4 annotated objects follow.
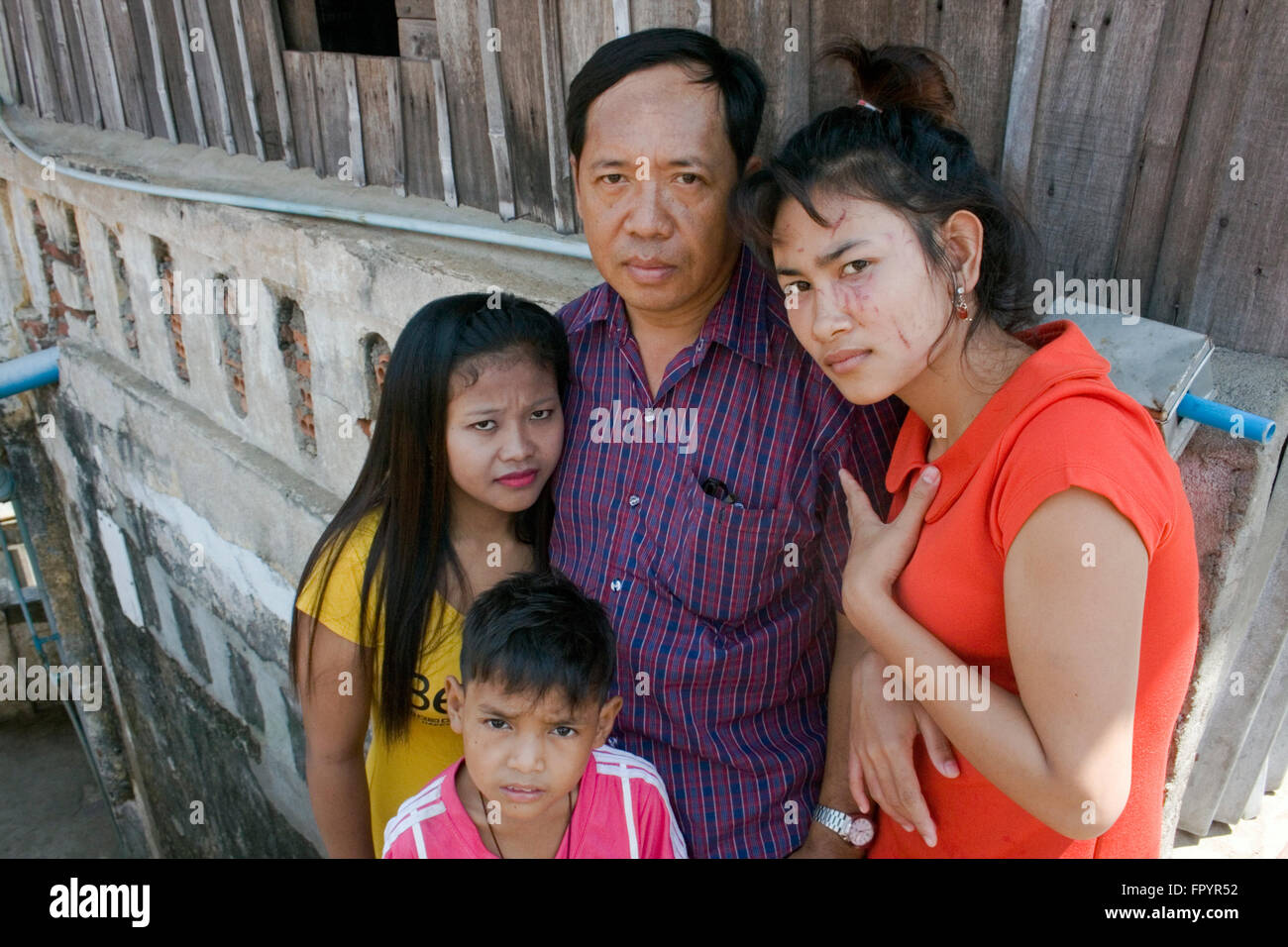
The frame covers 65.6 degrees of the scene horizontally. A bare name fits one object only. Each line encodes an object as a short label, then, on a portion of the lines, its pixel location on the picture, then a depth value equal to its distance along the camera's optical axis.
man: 1.89
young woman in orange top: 1.27
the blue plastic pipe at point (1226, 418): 1.77
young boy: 1.81
